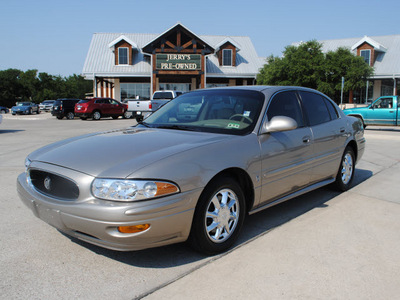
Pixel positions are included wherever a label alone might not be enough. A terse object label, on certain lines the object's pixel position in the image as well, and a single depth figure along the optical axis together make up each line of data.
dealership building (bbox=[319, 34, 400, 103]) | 29.99
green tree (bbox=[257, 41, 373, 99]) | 26.00
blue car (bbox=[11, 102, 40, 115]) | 38.53
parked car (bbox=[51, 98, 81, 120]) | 26.97
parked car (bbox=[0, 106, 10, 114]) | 46.84
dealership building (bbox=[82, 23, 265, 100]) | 29.39
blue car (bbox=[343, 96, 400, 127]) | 16.31
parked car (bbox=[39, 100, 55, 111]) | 48.41
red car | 25.36
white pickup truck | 21.39
